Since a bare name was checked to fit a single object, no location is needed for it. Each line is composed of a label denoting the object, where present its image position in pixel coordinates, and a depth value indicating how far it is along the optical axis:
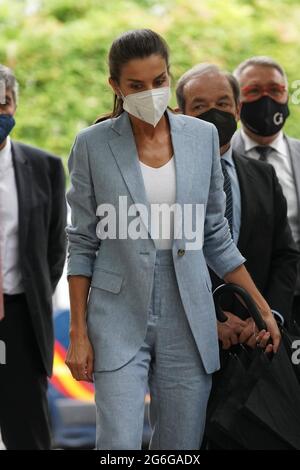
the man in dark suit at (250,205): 6.88
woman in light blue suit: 5.86
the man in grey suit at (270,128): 7.86
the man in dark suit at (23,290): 8.17
